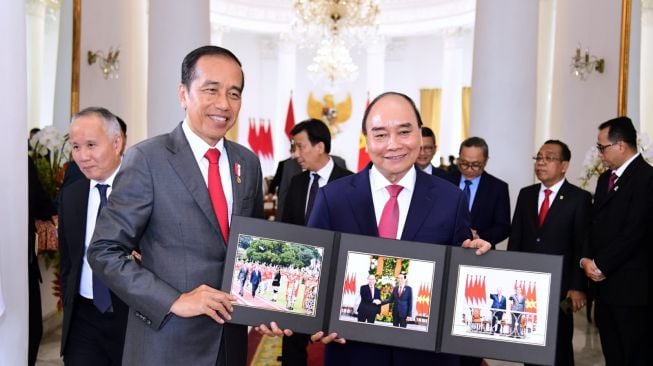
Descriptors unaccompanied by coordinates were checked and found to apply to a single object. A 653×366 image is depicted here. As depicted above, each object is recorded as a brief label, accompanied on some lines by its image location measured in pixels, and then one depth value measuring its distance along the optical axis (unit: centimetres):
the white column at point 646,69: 629
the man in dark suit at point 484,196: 482
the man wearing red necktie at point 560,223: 439
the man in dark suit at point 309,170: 455
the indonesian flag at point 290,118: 1725
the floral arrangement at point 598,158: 512
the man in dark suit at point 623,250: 409
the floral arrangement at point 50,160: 523
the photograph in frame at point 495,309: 196
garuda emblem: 1855
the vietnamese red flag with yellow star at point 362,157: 1695
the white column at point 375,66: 1766
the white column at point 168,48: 583
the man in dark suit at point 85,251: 271
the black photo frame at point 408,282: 198
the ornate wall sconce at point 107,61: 718
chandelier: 1341
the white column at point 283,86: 1742
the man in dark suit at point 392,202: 213
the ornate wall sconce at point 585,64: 712
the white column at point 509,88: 597
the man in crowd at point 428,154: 555
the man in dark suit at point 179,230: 189
